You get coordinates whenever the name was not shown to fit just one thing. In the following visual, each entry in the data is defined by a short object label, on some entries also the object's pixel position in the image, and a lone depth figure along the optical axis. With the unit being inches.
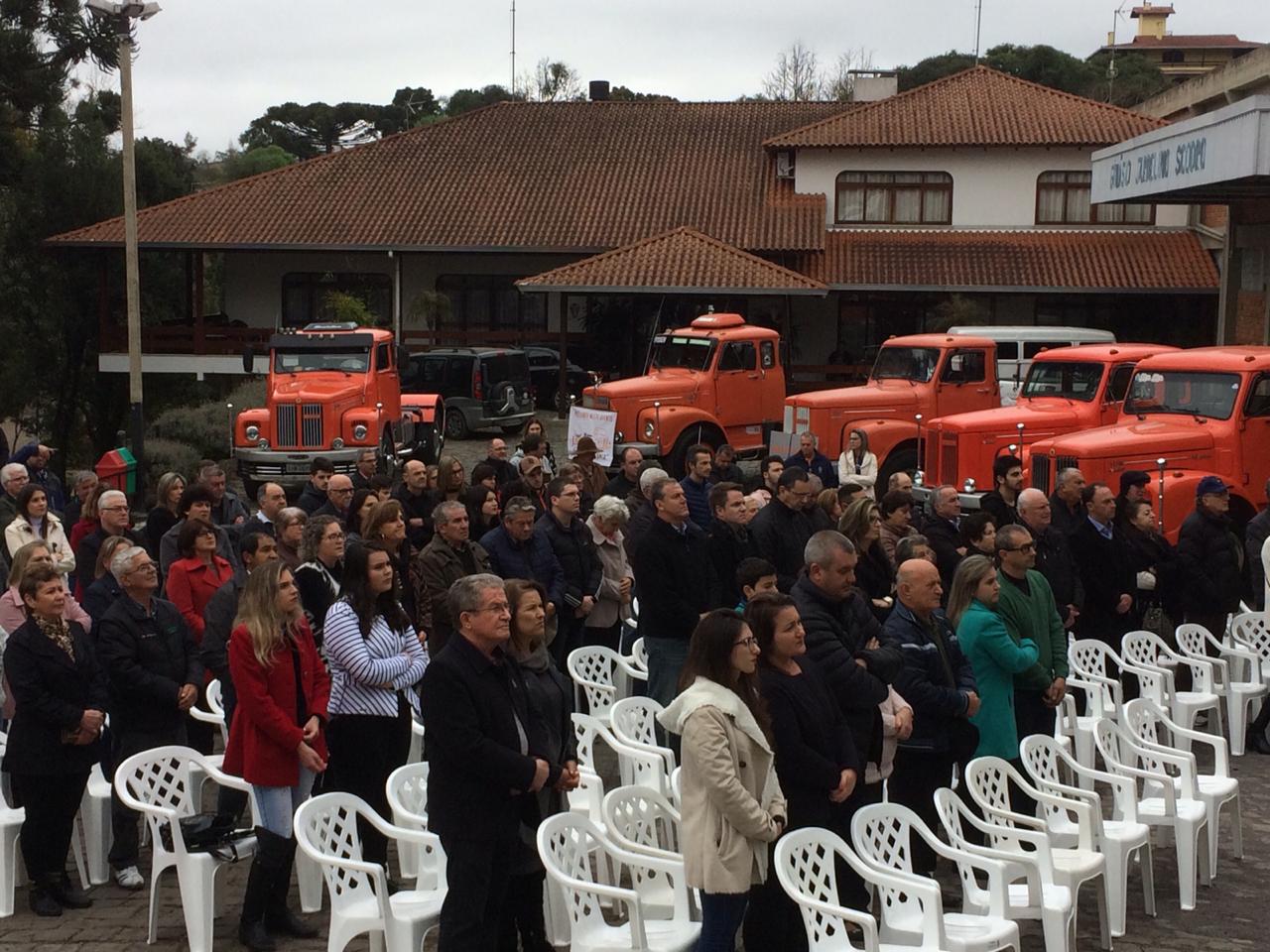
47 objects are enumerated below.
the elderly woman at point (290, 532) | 321.4
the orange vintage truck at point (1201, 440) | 537.0
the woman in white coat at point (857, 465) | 616.1
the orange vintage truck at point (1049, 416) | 633.6
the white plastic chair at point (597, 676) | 343.9
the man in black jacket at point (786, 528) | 361.5
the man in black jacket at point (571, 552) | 361.7
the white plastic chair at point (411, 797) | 242.4
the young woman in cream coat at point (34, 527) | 388.5
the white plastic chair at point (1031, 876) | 237.0
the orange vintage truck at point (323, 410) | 818.8
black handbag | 247.6
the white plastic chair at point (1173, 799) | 279.6
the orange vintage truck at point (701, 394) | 799.7
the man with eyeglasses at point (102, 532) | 361.1
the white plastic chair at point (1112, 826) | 264.2
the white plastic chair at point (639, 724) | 287.9
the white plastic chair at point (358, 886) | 222.4
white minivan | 951.6
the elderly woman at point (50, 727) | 260.7
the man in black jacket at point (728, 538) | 345.7
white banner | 696.4
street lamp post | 767.7
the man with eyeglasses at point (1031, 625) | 286.4
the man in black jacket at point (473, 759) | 204.4
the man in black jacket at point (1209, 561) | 395.5
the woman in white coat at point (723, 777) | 195.3
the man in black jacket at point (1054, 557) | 345.7
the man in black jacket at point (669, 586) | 318.0
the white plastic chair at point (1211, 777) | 292.4
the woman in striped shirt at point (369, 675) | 253.0
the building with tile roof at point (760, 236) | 1214.3
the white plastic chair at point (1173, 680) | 358.9
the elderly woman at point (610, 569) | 370.3
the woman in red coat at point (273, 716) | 241.1
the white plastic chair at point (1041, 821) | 249.8
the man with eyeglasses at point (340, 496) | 399.2
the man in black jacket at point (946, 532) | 376.5
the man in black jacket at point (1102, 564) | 379.6
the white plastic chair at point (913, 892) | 219.1
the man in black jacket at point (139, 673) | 274.4
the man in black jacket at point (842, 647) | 233.6
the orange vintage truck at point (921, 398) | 741.9
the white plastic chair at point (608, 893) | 206.5
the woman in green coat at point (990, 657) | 270.8
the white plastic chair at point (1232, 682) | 383.2
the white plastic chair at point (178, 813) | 243.6
